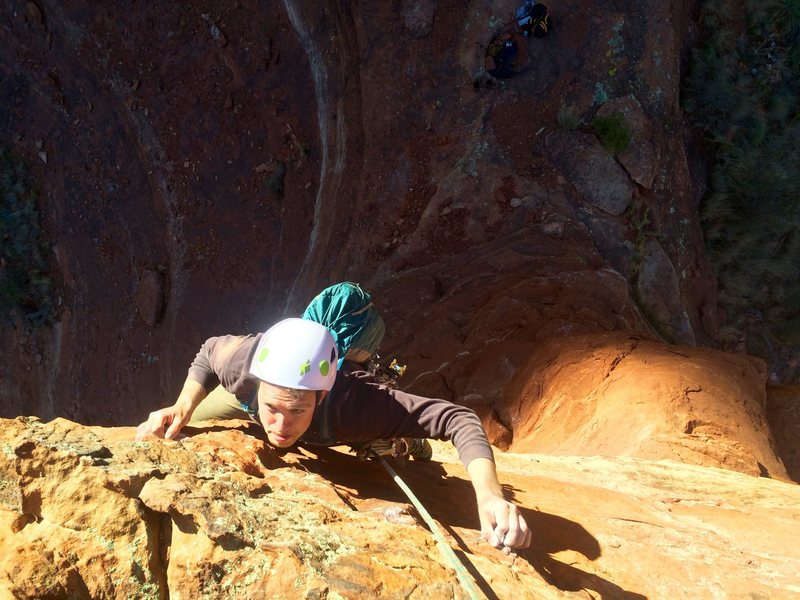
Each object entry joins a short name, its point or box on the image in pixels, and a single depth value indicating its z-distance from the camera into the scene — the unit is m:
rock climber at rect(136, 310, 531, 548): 2.43
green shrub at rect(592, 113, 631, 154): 7.20
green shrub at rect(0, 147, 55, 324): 9.77
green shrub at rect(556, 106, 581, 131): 7.30
